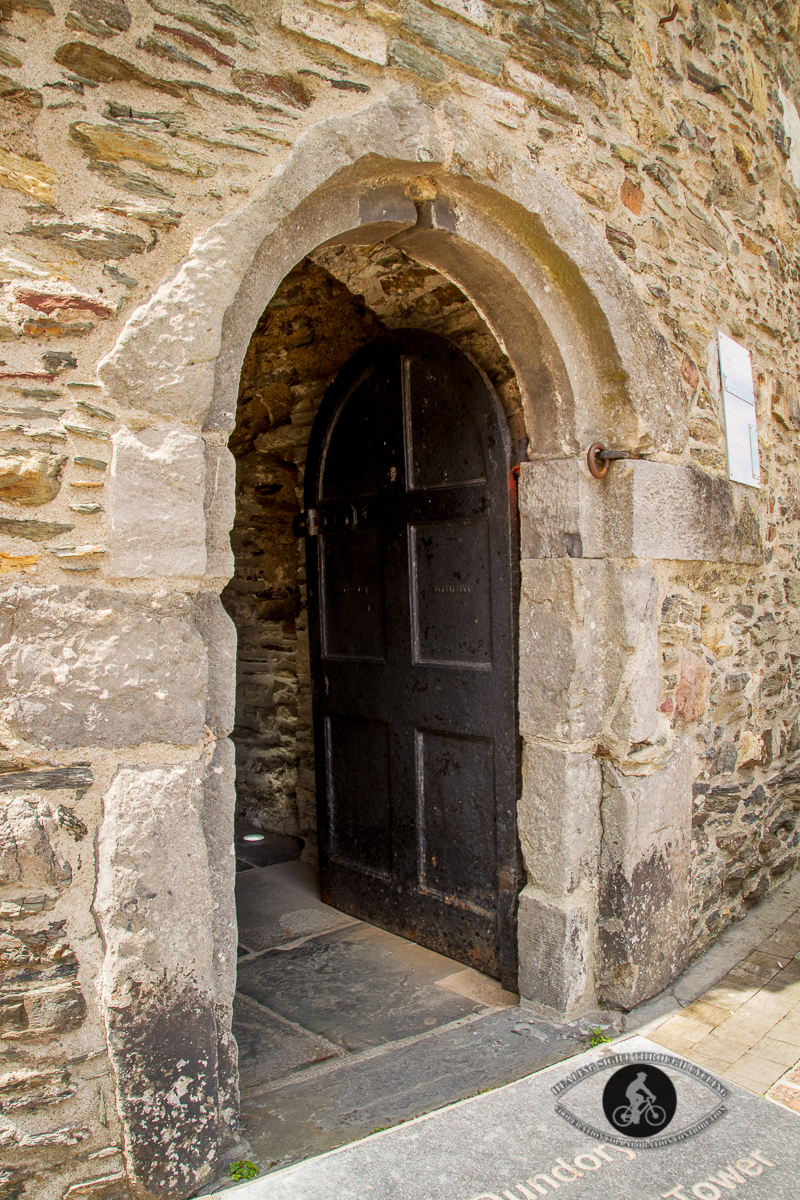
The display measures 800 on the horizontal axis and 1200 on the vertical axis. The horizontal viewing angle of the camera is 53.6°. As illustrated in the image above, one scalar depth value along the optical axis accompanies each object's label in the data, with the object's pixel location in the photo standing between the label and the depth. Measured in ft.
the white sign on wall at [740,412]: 10.33
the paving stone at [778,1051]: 7.77
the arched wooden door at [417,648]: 9.27
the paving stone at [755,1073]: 7.32
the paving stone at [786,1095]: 6.99
